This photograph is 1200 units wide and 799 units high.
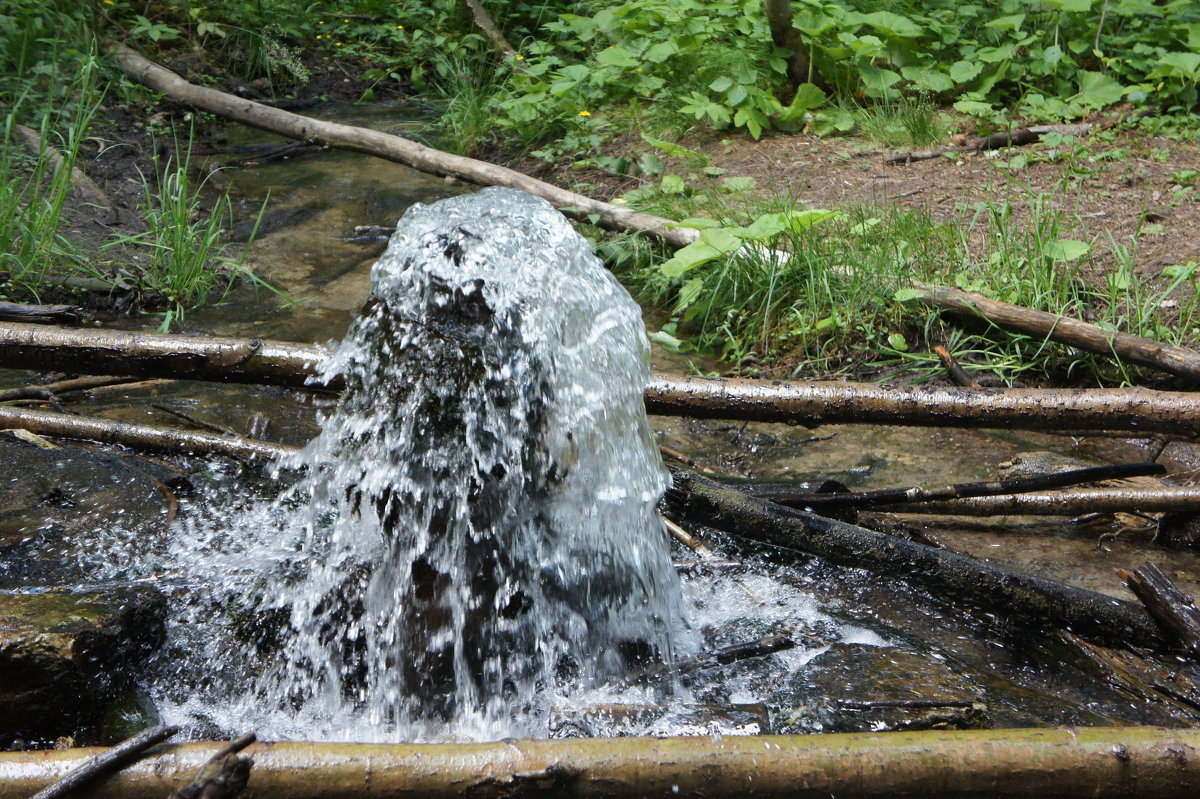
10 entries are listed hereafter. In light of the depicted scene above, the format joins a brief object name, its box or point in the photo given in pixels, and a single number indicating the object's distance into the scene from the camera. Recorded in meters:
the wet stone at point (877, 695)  2.14
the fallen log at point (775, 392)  2.92
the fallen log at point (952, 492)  3.03
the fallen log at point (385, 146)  5.51
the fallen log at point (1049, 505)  3.12
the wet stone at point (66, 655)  2.00
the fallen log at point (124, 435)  3.28
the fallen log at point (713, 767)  1.54
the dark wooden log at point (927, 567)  2.55
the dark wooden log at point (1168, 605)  2.40
